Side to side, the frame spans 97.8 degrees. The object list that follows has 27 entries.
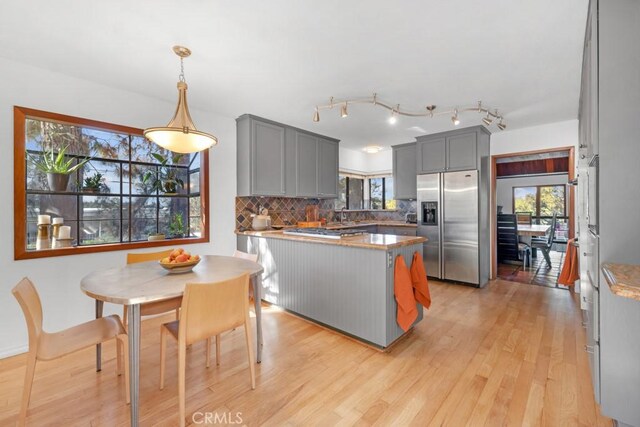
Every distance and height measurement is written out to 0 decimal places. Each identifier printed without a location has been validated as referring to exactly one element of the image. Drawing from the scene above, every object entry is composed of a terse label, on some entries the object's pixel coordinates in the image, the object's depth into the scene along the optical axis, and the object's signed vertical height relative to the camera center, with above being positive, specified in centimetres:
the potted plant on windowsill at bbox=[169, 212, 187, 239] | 359 -19
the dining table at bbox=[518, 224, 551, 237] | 519 -36
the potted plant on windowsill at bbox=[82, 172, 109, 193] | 291 +31
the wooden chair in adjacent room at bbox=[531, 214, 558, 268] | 523 -61
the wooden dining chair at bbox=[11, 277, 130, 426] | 143 -72
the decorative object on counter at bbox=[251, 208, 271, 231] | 385 -13
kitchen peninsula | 234 -65
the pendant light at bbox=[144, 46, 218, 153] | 196 +57
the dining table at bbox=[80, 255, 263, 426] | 146 -42
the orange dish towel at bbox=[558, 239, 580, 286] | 348 -72
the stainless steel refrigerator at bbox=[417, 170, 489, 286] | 414 -20
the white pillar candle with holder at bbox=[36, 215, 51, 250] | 265 -18
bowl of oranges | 189 -34
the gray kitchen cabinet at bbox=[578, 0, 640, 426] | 133 +9
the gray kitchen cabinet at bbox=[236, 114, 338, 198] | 372 +77
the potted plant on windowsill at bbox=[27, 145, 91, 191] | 262 +43
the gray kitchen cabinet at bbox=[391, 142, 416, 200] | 511 +77
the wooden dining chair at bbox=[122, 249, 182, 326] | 209 -71
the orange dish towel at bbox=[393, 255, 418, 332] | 236 -71
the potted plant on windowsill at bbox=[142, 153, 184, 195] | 340 +46
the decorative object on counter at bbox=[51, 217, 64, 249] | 270 -18
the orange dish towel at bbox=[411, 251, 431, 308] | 253 -65
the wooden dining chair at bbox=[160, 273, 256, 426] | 153 -61
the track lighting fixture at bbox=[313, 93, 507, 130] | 304 +126
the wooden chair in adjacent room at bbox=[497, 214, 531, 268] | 539 -61
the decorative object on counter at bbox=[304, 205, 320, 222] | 489 -1
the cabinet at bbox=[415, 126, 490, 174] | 416 +98
